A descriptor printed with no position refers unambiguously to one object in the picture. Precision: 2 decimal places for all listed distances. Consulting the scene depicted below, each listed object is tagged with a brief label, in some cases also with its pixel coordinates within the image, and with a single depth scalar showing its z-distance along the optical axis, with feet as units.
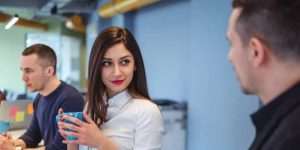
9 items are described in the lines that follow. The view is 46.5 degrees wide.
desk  8.41
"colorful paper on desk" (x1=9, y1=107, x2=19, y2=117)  9.53
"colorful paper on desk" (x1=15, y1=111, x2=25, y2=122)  9.64
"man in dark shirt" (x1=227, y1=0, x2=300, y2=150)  2.30
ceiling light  14.57
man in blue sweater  6.35
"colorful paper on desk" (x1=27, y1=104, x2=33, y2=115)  9.88
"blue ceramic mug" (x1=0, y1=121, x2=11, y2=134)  5.54
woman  4.10
